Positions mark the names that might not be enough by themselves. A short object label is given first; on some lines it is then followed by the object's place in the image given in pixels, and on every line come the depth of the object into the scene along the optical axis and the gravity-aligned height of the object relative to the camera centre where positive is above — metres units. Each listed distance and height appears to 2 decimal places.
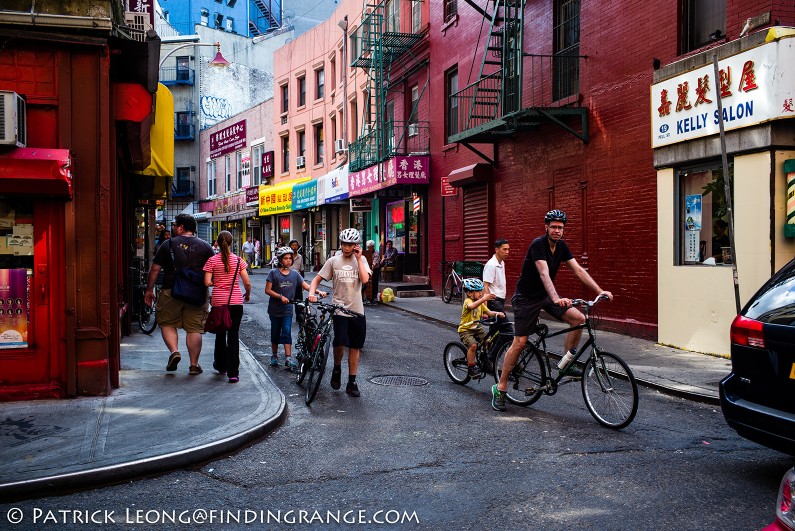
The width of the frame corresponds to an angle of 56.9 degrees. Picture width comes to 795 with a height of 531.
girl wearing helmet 10.38 -0.58
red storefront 7.52 +0.34
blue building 53.25 +18.42
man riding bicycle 7.11 -0.31
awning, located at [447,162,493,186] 18.83 +2.10
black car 4.73 -0.78
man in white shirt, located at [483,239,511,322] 9.35 -0.28
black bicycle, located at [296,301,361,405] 8.13 -1.11
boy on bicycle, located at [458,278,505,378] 8.80 -0.82
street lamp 28.71 +7.80
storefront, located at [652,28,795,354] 9.78 +1.07
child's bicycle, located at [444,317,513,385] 8.28 -1.19
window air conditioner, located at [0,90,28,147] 6.98 +1.33
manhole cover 9.26 -1.60
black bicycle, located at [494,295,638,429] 6.69 -1.24
